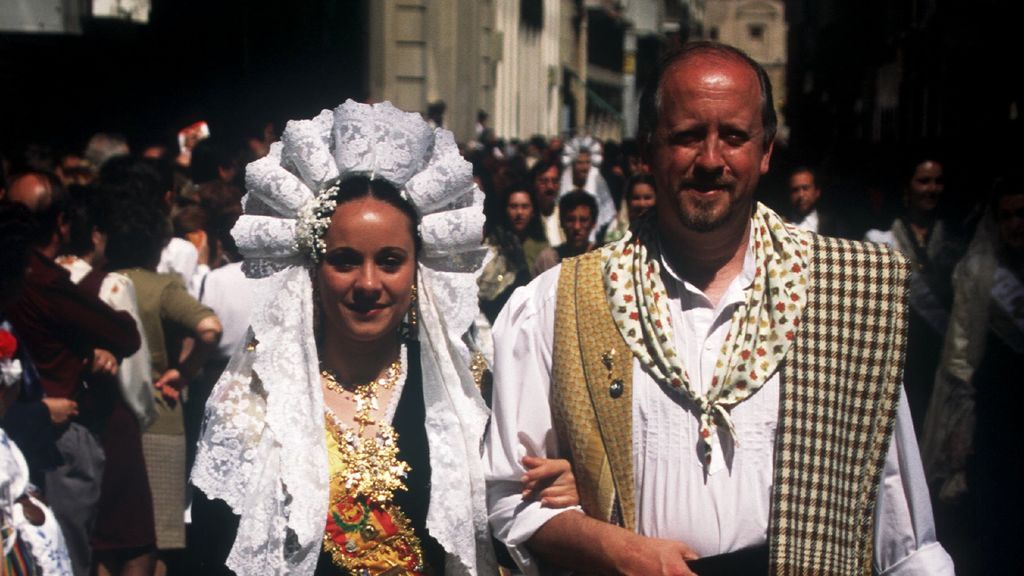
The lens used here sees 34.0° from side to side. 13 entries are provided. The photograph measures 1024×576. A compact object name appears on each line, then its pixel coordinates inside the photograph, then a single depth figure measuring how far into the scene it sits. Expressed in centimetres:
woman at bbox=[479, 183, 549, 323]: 816
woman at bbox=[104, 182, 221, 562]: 690
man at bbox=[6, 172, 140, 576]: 596
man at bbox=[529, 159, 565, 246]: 1202
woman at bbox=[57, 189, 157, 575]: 646
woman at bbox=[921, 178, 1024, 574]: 733
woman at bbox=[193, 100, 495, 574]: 373
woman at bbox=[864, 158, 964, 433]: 823
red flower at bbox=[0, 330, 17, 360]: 514
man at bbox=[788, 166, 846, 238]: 891
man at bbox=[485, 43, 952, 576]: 332
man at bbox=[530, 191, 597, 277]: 895
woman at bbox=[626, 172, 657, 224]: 943
